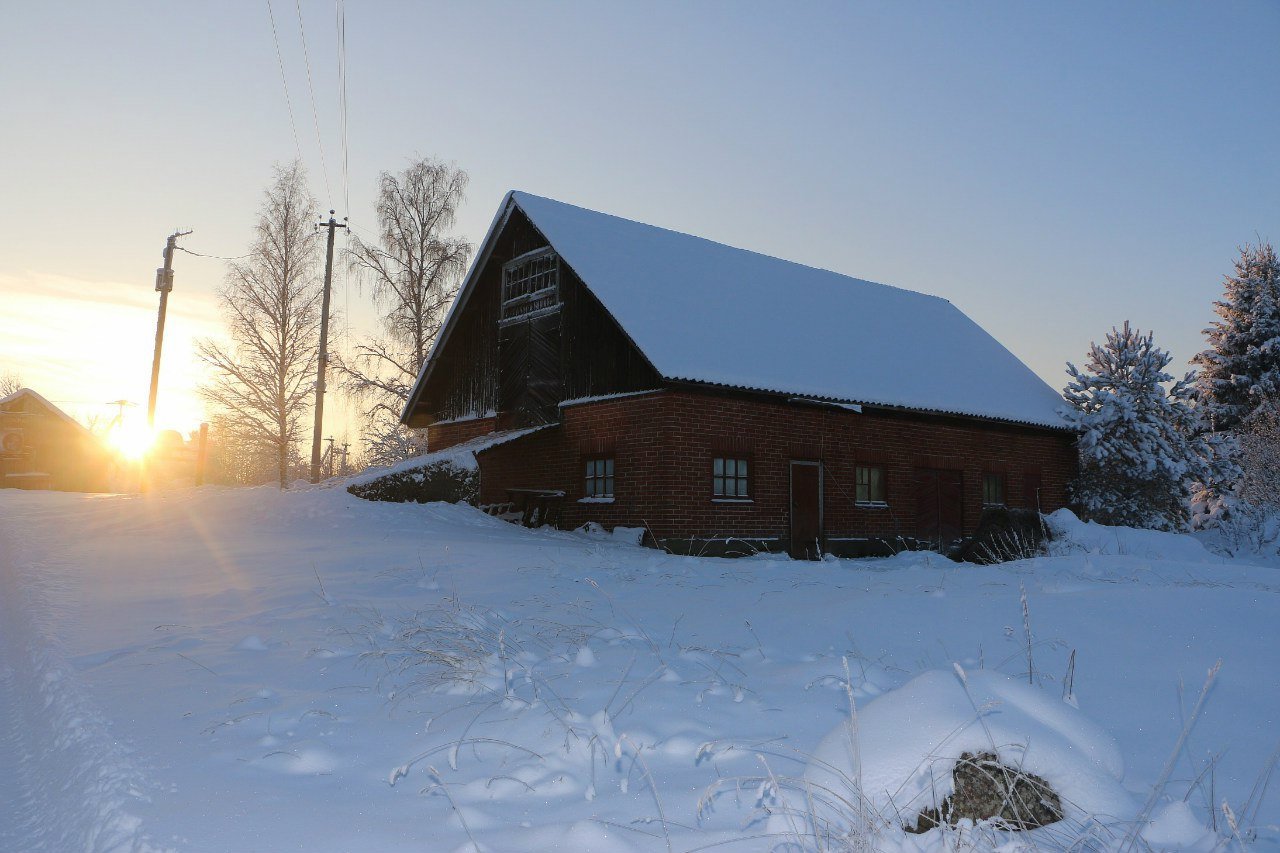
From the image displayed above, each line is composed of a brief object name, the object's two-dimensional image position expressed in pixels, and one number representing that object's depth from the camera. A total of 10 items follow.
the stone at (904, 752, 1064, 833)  2.80
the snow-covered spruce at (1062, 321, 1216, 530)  20.62
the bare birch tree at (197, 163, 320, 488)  29.38
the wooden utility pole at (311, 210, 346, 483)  24.97
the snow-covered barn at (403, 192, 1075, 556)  15.12
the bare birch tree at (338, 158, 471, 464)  27.97
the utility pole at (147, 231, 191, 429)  26.12
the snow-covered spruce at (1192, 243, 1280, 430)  29.28
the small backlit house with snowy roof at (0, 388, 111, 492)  30.64
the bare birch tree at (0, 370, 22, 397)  73.70
